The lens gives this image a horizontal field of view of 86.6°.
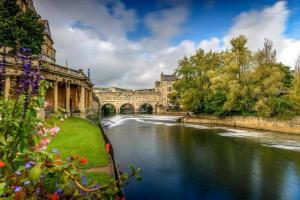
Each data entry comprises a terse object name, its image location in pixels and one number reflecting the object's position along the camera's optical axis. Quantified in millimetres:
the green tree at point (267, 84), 22631
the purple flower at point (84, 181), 2544
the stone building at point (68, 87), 19269
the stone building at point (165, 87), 83489
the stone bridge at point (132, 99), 79765
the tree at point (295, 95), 20475
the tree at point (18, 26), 17991
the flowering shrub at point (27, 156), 2116
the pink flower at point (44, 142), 2872
